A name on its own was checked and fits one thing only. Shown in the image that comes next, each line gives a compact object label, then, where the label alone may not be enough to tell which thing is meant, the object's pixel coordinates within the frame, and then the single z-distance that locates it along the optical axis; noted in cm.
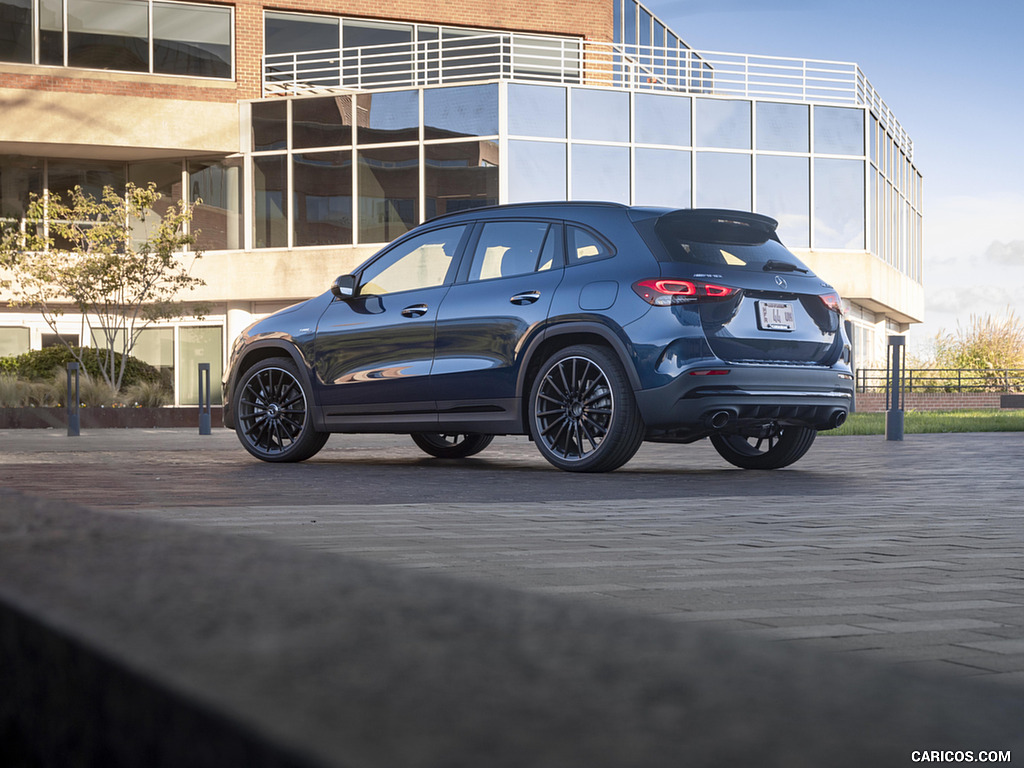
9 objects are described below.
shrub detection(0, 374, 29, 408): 2272
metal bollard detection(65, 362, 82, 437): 1766
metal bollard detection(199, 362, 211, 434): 1830
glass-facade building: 3062
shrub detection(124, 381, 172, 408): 2350
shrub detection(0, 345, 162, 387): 2544
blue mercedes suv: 810
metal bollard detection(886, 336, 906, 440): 1470
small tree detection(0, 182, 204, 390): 2577
